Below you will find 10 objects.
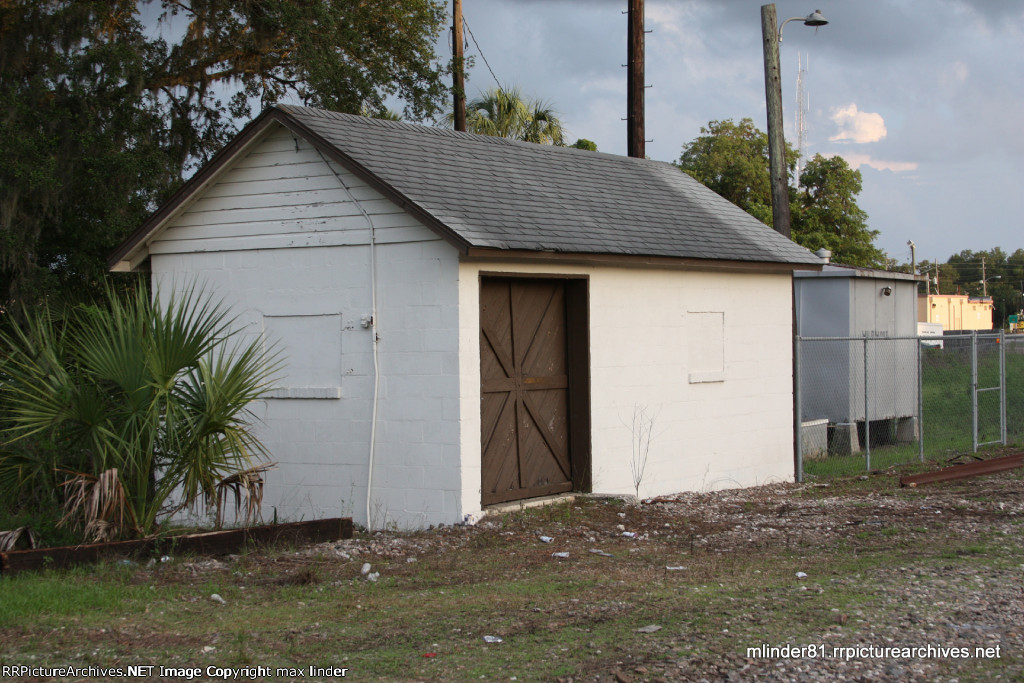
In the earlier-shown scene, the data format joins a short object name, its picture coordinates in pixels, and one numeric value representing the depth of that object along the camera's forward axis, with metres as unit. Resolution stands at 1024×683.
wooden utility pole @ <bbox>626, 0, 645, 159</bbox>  18.92
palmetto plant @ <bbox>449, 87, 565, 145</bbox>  31.81
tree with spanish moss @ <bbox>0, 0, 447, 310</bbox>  15.17
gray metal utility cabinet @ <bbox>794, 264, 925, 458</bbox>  18.30
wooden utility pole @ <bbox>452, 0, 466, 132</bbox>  23.27
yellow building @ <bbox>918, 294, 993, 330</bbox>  63.66
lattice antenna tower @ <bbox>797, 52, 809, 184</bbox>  43.97
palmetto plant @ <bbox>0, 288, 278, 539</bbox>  8.63
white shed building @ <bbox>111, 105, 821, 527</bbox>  10.45
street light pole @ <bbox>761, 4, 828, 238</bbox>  17.89
